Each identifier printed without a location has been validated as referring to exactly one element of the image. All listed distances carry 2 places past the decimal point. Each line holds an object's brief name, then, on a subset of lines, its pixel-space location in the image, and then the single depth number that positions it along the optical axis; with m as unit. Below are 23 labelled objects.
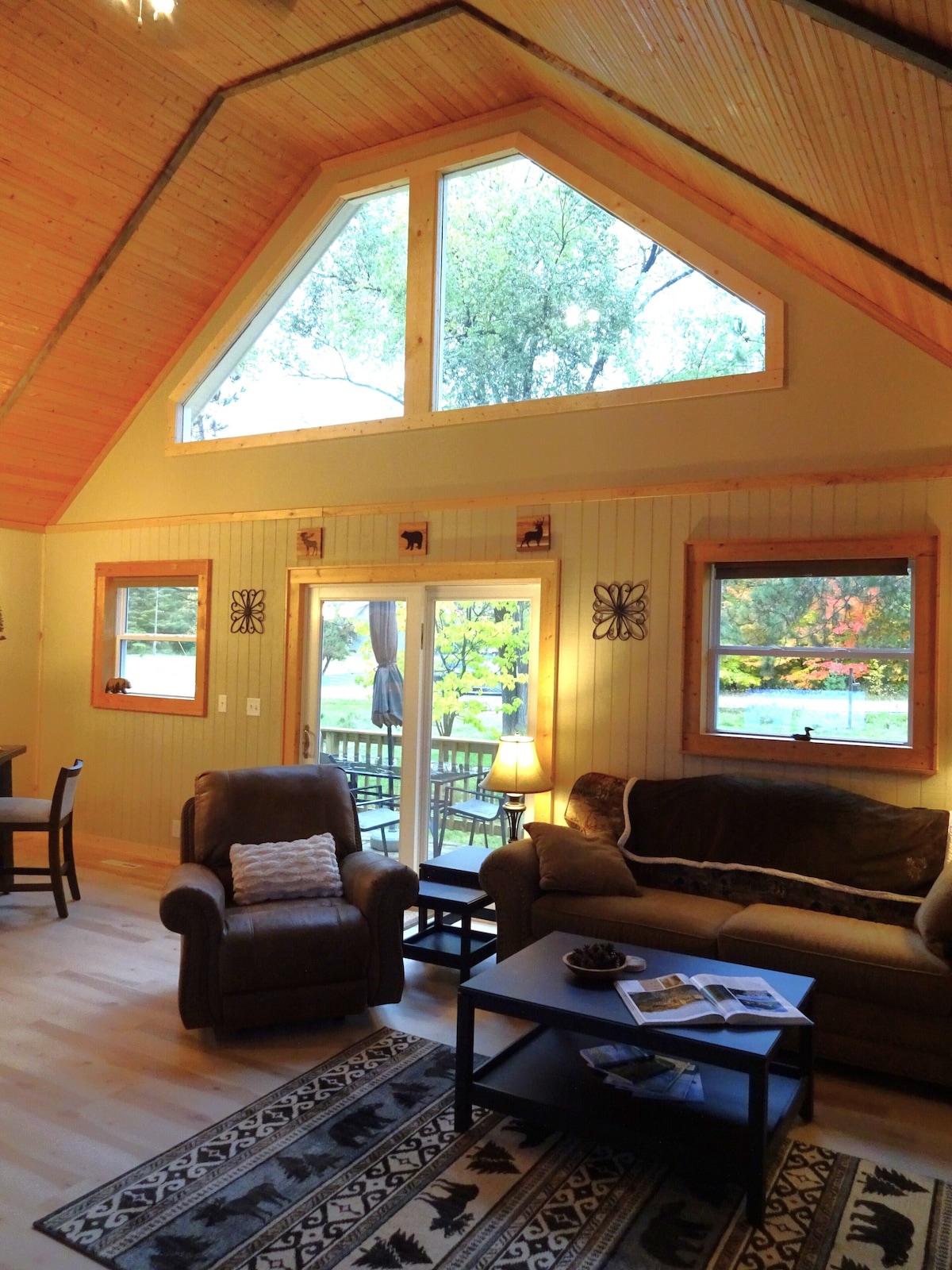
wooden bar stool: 5.04
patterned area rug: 2.29
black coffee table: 2.44
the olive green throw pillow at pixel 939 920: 3.16
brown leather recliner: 3.46
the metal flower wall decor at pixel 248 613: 6.02
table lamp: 4.57
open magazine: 2.58
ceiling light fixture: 3.59
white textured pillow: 3.90
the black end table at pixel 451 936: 4.00
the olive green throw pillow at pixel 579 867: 3.91
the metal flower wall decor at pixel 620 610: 4.66
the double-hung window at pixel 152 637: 6.33
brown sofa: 3.20
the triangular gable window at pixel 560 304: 4.67
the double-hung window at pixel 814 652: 4.02
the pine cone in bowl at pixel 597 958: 2.97
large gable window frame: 4.58
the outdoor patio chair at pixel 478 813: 5.13
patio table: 5.29
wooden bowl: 2.91
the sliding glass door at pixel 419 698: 5.14
